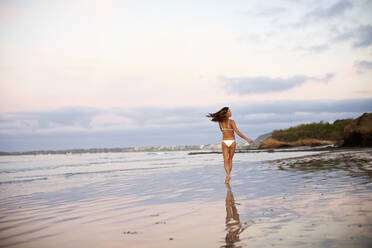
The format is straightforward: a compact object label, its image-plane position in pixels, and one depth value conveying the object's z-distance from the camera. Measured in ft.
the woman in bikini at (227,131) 36.75
